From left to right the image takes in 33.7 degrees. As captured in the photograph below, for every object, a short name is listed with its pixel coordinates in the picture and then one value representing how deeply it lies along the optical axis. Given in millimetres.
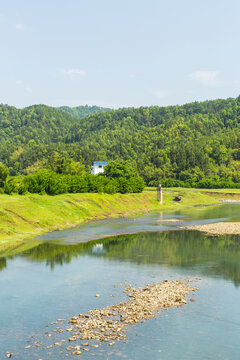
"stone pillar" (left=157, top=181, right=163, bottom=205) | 149625
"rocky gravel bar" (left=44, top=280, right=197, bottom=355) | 26875
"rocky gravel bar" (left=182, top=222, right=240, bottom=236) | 77406
